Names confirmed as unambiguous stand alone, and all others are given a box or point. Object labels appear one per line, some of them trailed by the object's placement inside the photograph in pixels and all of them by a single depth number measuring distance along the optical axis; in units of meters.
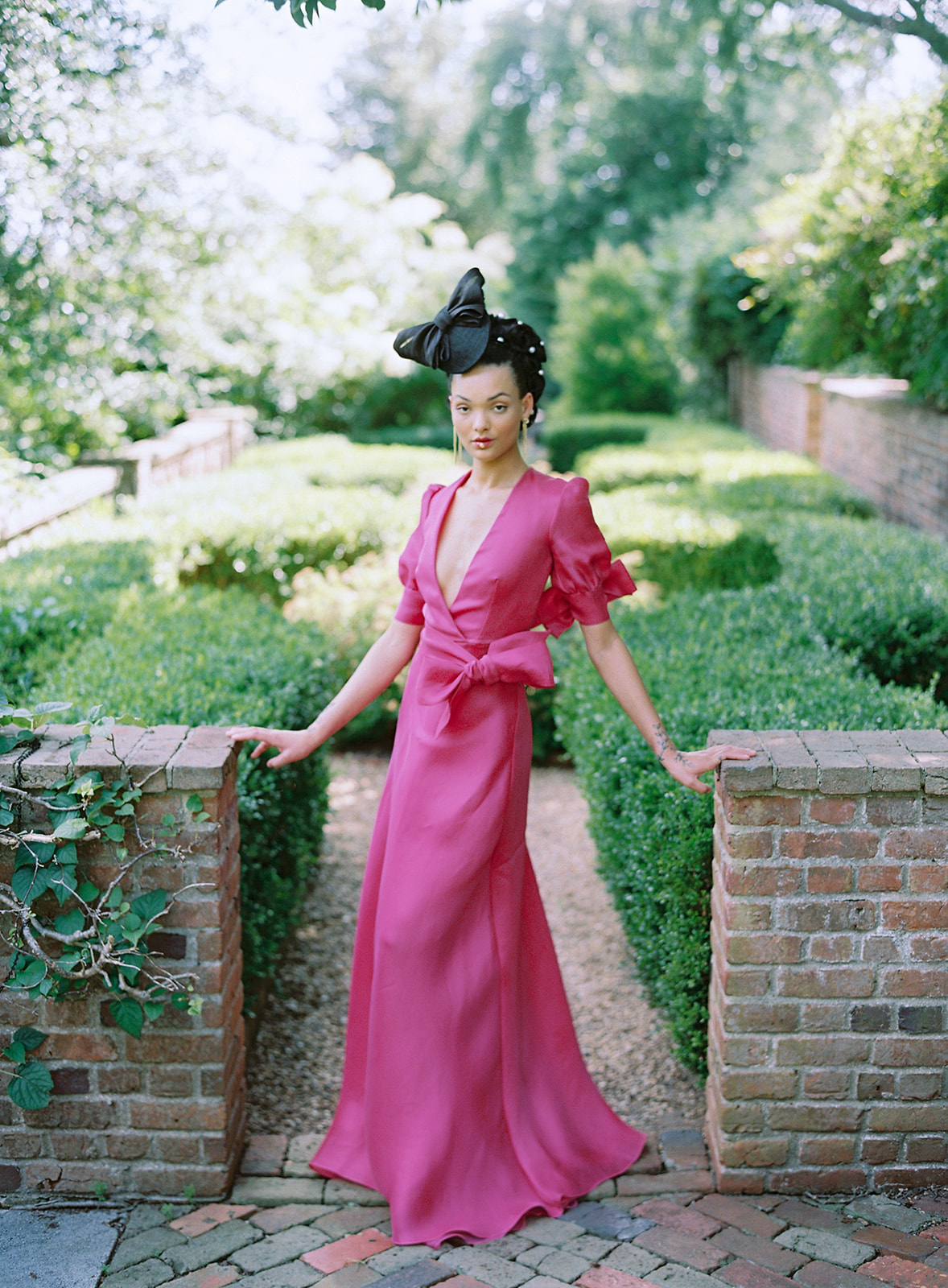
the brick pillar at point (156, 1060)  2.53
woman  2.54
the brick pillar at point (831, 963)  2.47
